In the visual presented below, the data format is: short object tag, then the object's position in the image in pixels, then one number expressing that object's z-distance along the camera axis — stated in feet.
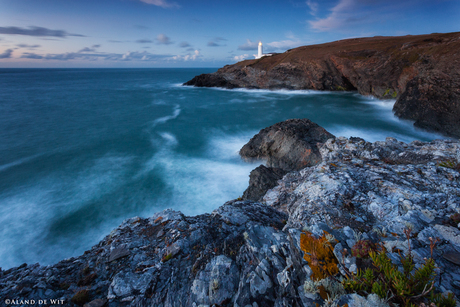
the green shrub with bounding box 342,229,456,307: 7.86
